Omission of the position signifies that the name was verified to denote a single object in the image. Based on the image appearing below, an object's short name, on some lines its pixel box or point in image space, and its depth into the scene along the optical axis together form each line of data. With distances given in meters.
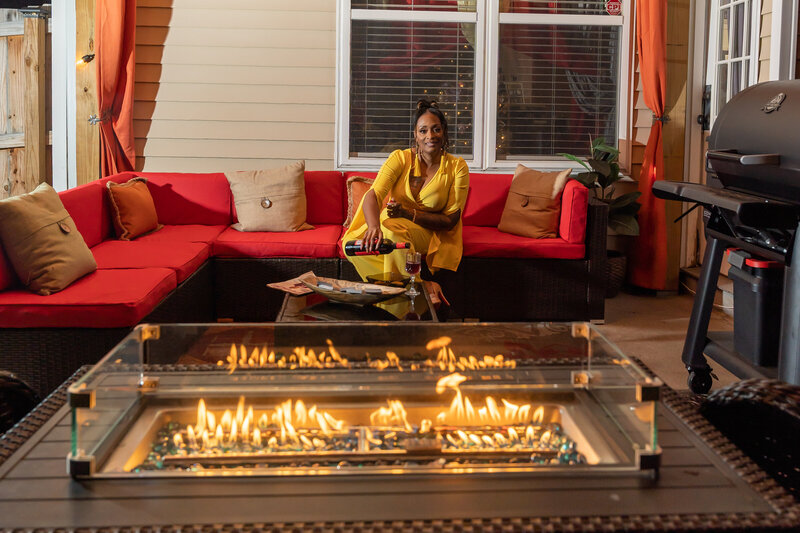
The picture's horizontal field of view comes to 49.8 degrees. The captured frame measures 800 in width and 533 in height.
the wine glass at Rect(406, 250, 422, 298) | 3.47
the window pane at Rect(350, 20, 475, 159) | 5.93
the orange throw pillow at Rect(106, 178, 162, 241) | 4.92
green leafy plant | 5.59
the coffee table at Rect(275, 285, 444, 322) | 3.17
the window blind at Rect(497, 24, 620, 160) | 6.02
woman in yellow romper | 4.61
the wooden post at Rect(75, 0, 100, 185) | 5.63
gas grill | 3.00
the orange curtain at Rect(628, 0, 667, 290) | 5.75
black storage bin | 3.40
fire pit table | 1.21
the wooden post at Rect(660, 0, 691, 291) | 5.86
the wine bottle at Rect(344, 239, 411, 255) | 3.88
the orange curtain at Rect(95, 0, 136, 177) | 5.50
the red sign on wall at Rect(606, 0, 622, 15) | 5.95
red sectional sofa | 4.33
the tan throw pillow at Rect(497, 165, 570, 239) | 5.23
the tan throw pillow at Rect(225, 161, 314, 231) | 5.27
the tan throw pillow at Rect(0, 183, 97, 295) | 3.37
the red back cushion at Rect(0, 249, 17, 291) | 3.38
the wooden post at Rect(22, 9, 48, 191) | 5.13
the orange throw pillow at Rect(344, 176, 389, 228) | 5.43
